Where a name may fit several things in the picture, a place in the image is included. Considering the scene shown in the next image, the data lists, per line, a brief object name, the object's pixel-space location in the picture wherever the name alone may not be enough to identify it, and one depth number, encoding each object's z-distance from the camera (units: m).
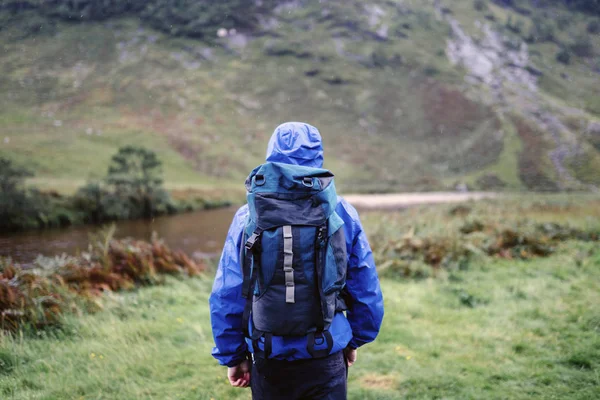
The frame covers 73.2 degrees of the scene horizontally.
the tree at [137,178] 19.31
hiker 2.09
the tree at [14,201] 13.22
